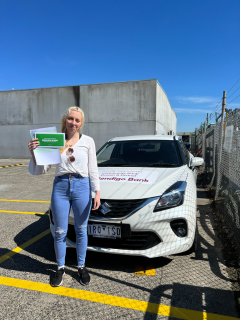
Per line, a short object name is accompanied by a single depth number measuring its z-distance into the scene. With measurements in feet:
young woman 7.66
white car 8.27
